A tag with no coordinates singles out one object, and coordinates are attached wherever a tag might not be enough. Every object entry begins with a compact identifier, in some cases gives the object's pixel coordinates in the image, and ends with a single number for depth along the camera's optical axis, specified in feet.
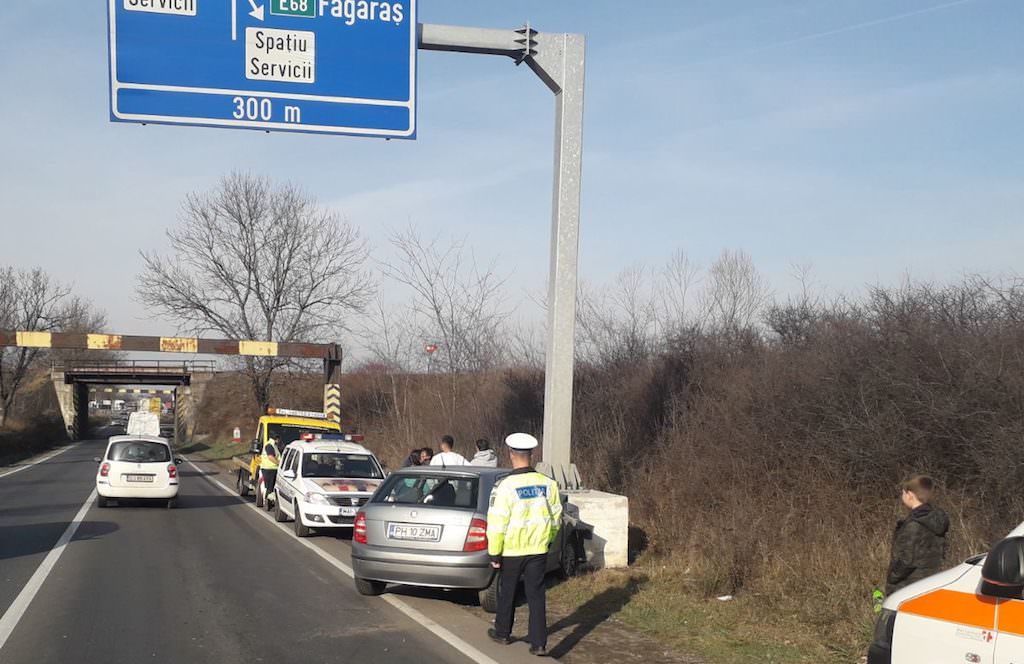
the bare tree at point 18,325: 234.38
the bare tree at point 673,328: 74.18
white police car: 52.95
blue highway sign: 37.19
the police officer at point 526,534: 26.22
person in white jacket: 48.11
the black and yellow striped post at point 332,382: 130.41
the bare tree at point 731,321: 71.66
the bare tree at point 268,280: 160.35
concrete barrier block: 40.42
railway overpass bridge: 231.09
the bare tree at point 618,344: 79.77
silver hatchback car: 32.83
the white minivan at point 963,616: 14.38
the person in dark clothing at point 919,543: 22.27
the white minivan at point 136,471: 67.21
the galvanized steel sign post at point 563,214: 42.19
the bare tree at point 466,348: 88.63
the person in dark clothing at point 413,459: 56.39
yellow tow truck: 77.51
